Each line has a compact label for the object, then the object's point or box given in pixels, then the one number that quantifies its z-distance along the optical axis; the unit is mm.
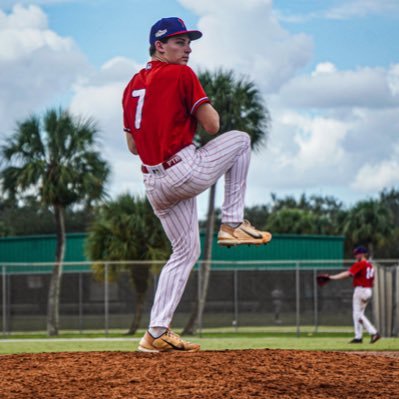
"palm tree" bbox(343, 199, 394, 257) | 63125
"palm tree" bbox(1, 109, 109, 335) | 33812
